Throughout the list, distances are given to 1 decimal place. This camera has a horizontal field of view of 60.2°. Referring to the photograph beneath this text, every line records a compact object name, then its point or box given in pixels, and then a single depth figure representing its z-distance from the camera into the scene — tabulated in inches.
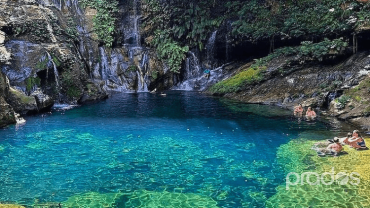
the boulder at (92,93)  1009.5
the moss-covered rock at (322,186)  318.3
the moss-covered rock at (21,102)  764.6
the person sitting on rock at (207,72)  1342.3
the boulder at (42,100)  811.4
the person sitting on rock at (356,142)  473.7
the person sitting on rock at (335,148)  452.1
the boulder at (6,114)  665.8
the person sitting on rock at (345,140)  493.5
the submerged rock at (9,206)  293.9
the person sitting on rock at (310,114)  713.4
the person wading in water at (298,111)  746.8
